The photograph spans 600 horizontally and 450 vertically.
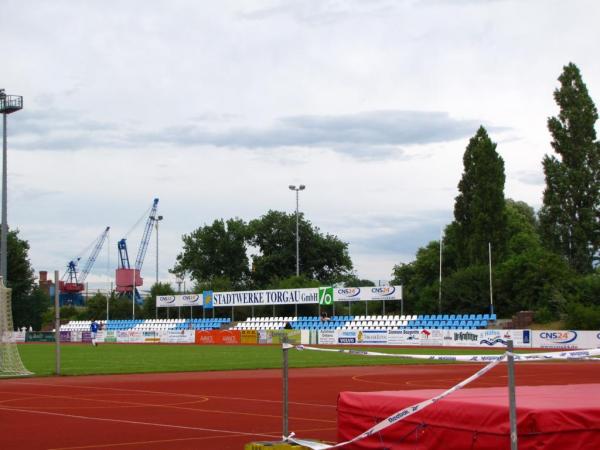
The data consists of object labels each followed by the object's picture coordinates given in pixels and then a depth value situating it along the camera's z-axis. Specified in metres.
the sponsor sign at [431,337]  63.47
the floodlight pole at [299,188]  89.12
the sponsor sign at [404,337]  65.69
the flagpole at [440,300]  78.56
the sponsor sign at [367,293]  73.50
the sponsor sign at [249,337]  74.75
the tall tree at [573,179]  73.50
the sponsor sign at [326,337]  68.38
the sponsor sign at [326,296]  76.31
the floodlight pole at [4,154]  58.03
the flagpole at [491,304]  71.90
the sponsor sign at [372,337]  67.56
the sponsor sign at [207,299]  88.64
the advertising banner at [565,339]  53.59
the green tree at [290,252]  137.12
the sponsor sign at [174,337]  81.88
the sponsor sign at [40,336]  94.12
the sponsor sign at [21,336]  94.75
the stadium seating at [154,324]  88.38
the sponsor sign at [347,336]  67.81
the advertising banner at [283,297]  74.62
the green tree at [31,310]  113.12
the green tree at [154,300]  109.97
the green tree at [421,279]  82.69
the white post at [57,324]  32.56
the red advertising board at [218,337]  76.31
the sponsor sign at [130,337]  88.12
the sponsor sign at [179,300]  91.44
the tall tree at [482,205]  83.12
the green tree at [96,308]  116.94
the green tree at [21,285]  112.44
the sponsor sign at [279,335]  68.59
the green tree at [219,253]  141.62
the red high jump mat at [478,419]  9.69
